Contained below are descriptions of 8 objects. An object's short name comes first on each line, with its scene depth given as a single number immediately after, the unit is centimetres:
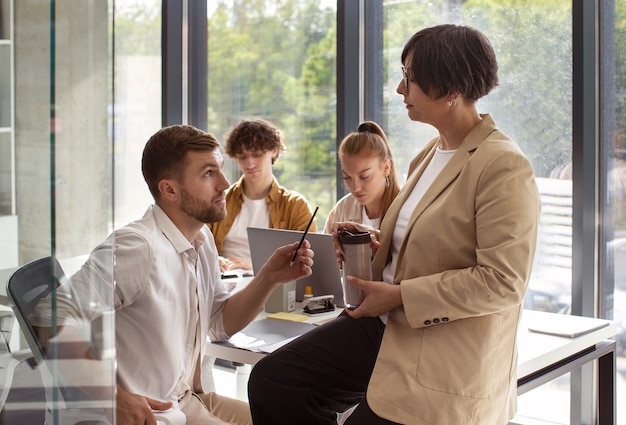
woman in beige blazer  167
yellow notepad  246
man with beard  179
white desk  219
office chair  80
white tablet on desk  257
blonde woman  333
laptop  252
